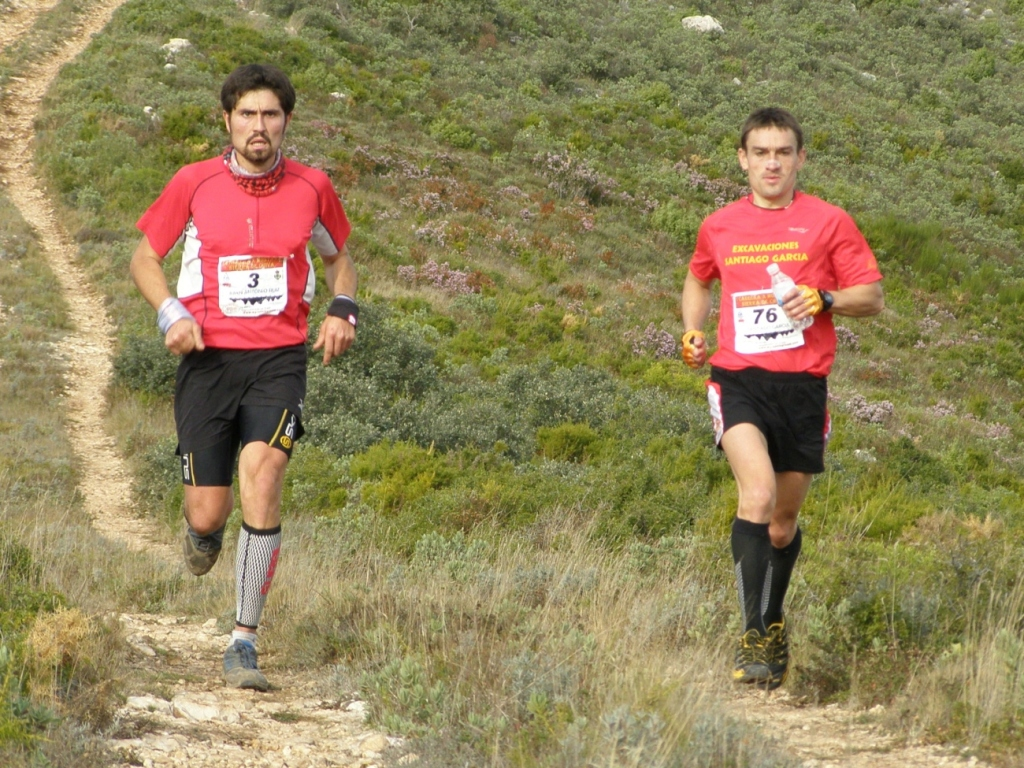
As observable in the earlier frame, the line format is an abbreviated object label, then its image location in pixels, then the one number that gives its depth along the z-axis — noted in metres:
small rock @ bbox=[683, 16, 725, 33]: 82.12
